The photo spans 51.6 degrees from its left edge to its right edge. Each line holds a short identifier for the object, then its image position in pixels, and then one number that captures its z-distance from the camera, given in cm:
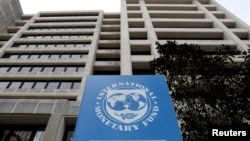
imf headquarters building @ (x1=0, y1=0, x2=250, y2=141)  2925
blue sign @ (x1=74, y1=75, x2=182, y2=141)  646
